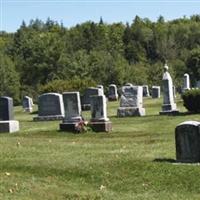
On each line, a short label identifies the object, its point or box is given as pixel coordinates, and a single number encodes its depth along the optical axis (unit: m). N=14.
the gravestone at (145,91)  56.83
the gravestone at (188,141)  14.36
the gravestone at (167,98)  31.78
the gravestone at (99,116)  23.91
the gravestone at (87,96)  38.31
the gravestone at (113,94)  51.19
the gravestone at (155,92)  51.25
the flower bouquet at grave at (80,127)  23.14
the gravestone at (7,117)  24.70
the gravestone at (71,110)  24.12
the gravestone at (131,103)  31.80
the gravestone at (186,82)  47.83
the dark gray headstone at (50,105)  31.02
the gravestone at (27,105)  42.95
